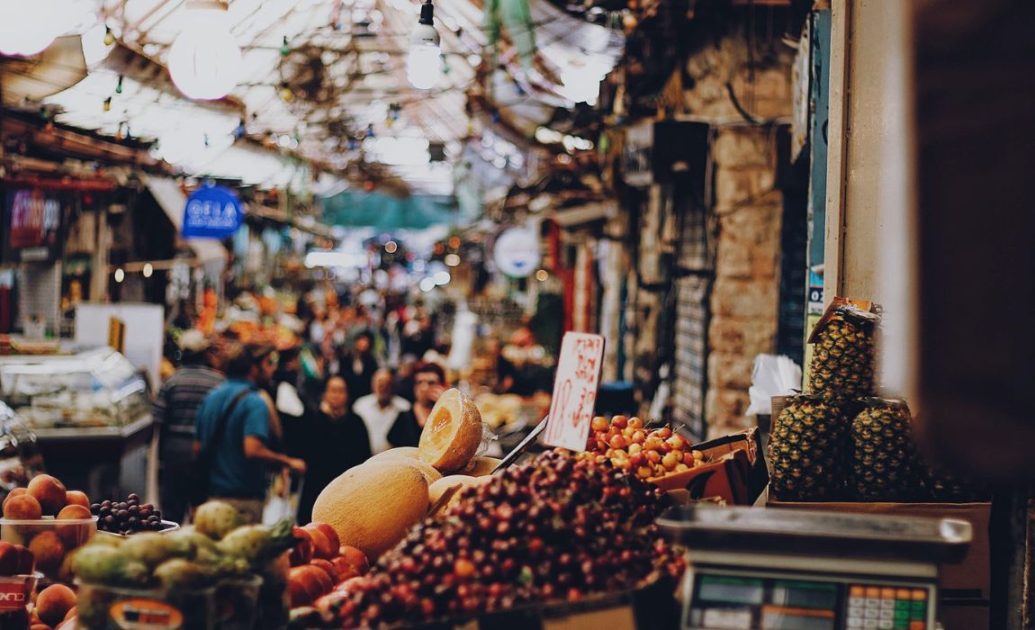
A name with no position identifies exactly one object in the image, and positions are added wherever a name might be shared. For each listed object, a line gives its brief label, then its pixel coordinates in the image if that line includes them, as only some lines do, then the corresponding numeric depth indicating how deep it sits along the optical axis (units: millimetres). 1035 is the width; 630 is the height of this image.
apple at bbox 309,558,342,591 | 3436
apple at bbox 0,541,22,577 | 3584
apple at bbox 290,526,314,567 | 3398
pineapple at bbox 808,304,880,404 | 3617
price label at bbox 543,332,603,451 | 3588
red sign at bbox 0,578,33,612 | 3525
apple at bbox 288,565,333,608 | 3232
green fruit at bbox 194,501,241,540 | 2914
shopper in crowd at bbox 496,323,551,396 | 14305
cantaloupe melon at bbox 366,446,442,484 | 4242
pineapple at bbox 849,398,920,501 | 3393
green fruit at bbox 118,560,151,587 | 2604
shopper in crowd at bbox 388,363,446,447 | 9211
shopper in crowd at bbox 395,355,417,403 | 11766
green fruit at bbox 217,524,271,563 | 2771
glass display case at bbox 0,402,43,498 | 5934
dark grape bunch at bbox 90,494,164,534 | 4246
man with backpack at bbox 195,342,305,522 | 8008
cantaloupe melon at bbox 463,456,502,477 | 4539
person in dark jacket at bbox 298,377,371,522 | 8445
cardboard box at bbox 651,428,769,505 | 3514
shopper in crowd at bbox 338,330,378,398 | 12586
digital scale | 2434
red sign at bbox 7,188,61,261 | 13164
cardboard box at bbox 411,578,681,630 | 2557
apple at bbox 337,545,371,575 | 3680
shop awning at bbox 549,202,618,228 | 13766
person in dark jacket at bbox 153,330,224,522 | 8906
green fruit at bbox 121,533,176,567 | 2648
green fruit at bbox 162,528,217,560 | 2723
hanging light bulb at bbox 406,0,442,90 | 7340
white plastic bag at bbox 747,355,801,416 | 5098
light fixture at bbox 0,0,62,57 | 4922
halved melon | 4422
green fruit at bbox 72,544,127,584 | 2615
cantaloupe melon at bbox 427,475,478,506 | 3938
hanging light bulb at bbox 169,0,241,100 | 6027
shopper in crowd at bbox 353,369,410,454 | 9406
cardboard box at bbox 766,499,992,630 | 3312
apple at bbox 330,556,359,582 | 3553
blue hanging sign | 14117
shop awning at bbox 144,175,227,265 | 16672
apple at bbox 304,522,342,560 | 3584
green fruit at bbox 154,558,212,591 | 2580
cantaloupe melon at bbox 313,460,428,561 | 3824
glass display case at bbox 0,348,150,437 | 8750
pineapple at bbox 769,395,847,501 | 3451
